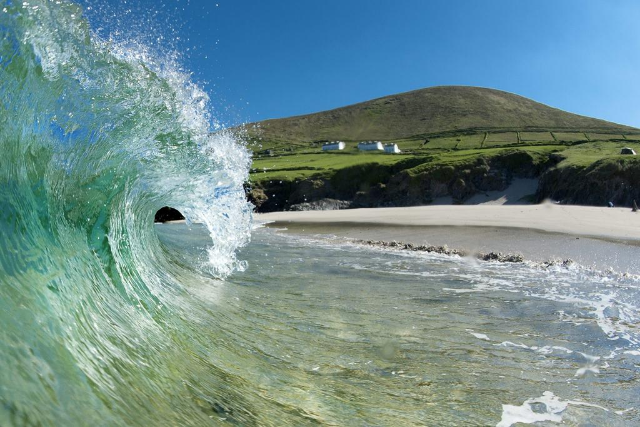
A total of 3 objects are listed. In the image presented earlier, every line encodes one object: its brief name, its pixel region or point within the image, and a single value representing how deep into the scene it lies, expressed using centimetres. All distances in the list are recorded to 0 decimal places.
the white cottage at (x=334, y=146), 8934
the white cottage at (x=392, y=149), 7938
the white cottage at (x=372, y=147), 8423
